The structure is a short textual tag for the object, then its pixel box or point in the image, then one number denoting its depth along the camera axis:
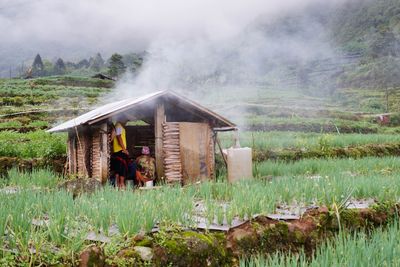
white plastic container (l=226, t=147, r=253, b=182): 9.08
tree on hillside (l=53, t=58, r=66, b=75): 73.06
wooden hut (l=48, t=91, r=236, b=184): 9.02
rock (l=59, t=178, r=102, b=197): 6.86
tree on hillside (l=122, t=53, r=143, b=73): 91.31
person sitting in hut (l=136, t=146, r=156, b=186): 9.13
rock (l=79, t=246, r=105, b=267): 3.61
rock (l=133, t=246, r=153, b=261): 4.05
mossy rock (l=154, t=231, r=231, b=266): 4.20
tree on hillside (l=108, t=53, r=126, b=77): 48.76
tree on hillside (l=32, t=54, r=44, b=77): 70.86
